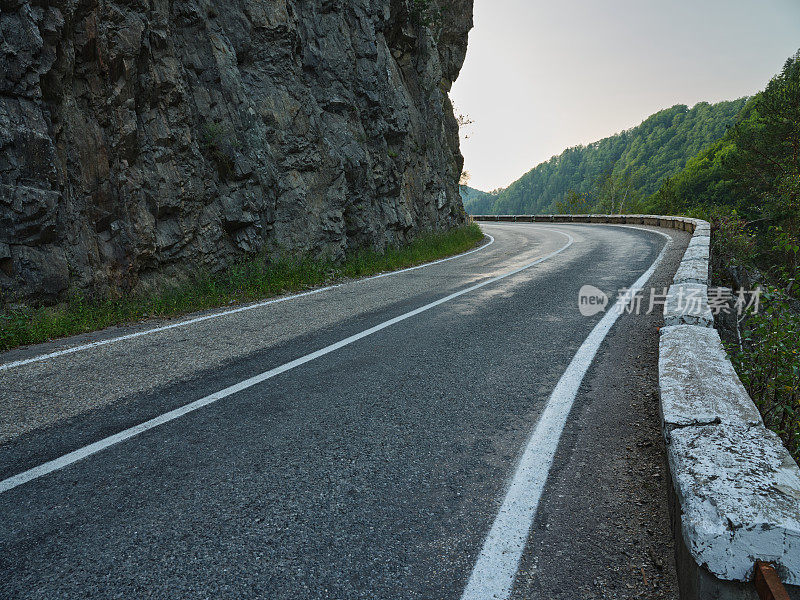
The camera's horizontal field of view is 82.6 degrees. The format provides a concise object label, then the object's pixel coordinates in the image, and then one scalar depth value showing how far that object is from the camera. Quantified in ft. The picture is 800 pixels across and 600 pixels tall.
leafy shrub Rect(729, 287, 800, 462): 12.12
